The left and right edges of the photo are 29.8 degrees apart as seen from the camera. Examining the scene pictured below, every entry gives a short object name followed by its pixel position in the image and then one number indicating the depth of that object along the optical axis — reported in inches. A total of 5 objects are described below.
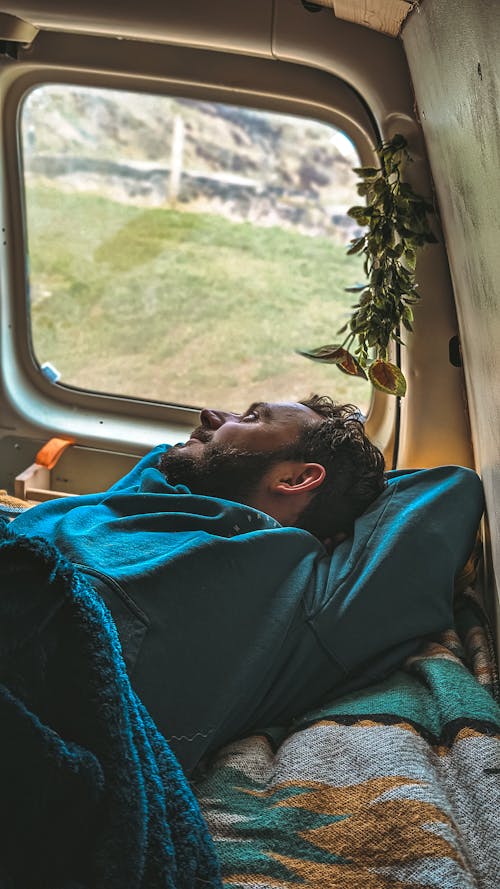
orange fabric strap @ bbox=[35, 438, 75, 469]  110.0
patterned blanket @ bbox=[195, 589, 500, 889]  42.2
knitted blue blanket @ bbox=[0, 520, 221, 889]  39.5
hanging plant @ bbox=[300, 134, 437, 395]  77.8
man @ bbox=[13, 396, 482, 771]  52.0
